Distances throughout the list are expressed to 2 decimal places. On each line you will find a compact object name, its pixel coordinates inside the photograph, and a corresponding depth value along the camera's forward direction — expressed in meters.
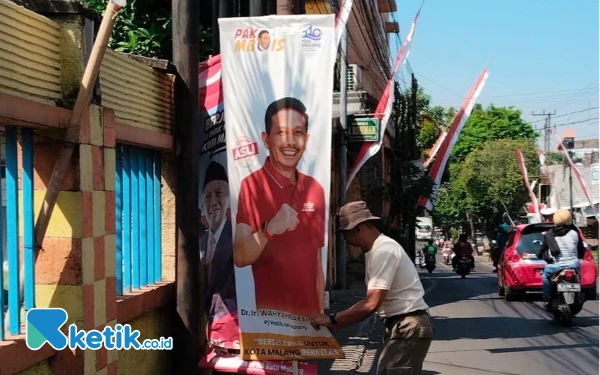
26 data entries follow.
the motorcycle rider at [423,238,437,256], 28.07
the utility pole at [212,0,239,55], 7.50
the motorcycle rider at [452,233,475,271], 23.67
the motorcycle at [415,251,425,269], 33.19
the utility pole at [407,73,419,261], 23.77
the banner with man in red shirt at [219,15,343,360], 5.42
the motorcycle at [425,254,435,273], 27.91
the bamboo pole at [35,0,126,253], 4.20
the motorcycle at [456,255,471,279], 23.55
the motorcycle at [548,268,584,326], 10.52
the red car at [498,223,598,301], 13.93
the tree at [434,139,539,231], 46.44
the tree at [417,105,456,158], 40.53
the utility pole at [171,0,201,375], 6.38
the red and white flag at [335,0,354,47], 10.36
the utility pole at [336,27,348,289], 14.80
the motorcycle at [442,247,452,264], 42.97
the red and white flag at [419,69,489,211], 15.36
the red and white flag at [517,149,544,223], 31.55
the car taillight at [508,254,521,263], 14.10
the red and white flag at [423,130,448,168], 22.67
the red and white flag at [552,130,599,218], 25.14
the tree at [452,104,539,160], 57.72
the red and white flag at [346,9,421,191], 13.51
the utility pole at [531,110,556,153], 57.31
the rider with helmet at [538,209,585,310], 10.62
